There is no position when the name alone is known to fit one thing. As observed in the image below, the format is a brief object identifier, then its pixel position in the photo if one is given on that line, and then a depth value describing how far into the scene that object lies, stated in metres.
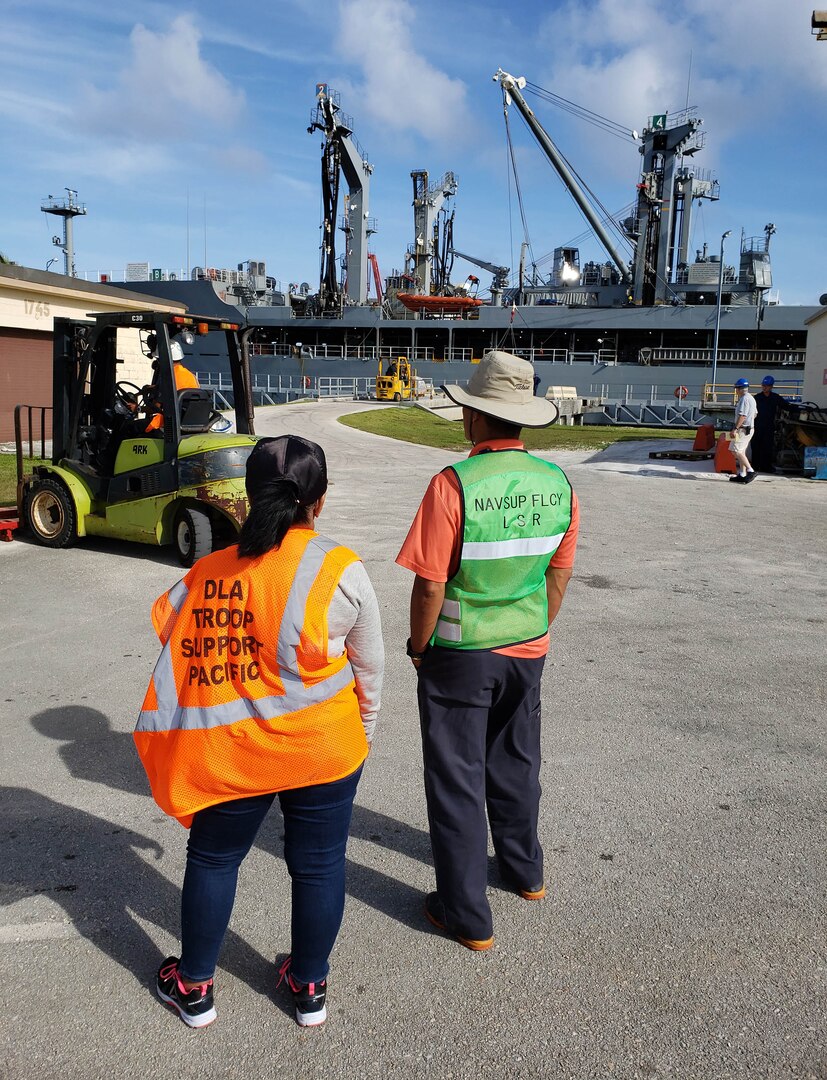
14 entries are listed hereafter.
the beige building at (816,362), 20.25
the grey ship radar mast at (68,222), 53.72
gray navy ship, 44.69
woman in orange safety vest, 2.18
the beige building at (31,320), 17.52
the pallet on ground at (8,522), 9.13
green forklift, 7.80
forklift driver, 7.86
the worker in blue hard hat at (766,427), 16.19
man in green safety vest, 2.61
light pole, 38.44
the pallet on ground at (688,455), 18.55
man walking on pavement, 14.45
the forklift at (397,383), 41.56
